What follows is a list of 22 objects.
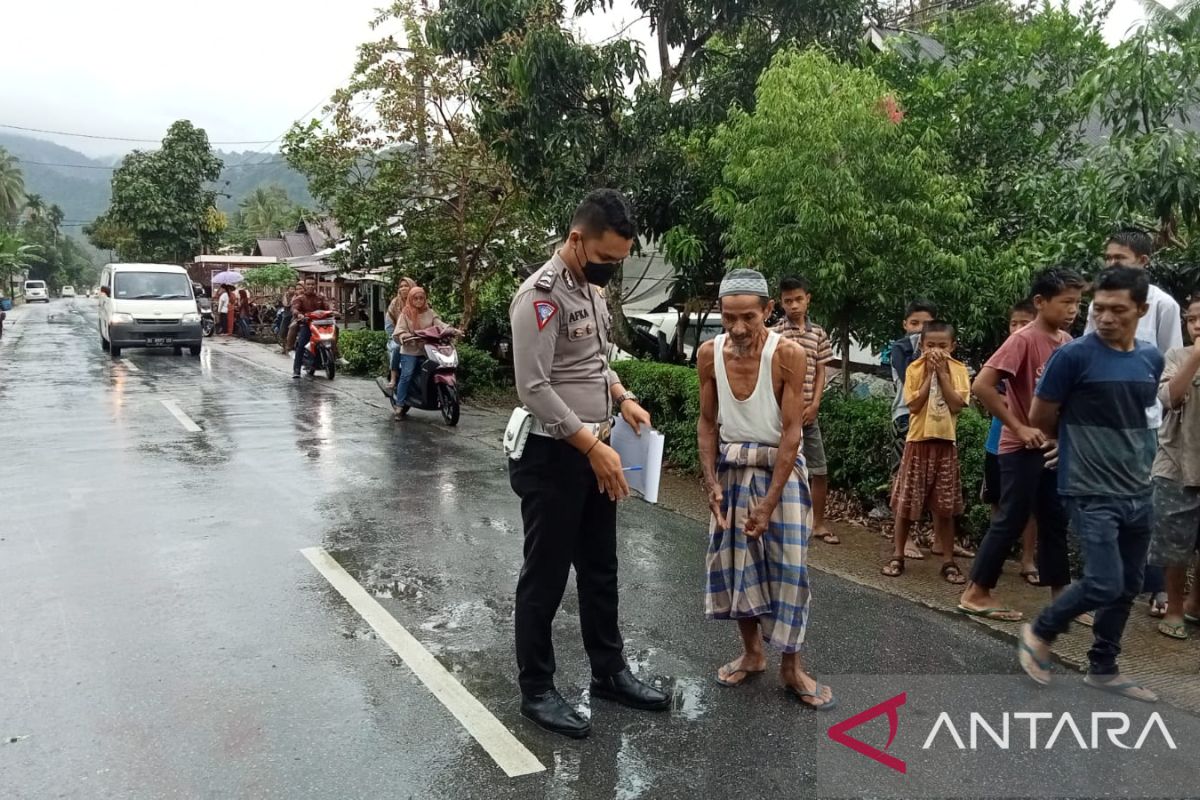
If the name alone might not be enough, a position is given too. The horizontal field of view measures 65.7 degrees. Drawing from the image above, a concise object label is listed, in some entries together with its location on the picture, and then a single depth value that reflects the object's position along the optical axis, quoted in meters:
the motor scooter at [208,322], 27.16
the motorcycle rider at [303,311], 15.00
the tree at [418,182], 13.13
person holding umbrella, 27.47
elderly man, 3.58
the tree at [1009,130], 6.91
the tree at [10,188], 67.31
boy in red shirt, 4.33
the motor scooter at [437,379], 10.68
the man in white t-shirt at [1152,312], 4.49
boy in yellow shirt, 5.27
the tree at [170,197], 43.25
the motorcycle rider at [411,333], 10.91
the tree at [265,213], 66.94
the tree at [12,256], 48.78
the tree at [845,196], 6.57
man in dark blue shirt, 3.64
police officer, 3.22
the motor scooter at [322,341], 14.95
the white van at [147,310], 18.84
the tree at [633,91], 9.20
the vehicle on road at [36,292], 70.25
